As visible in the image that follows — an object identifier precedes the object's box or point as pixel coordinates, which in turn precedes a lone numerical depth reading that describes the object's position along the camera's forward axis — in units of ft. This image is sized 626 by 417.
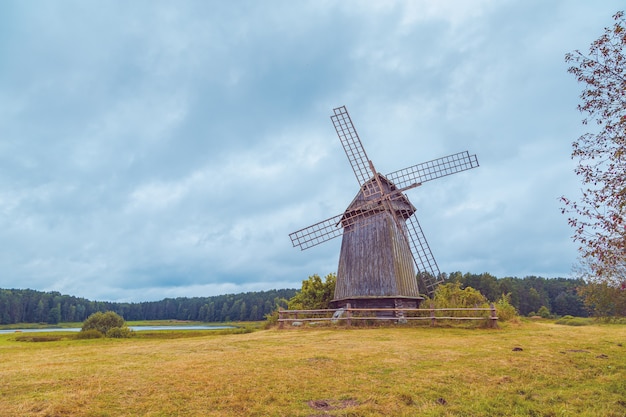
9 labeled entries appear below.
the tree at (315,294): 103.81
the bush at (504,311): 78.69
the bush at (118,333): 92.02
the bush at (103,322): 100.56
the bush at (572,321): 154.30
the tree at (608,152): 27.84
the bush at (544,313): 233.84
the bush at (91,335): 88.63
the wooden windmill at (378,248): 85.25
